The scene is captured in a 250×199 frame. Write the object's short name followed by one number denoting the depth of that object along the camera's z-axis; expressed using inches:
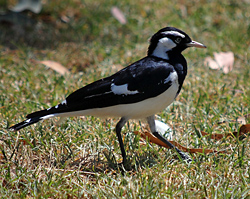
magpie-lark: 260.7
